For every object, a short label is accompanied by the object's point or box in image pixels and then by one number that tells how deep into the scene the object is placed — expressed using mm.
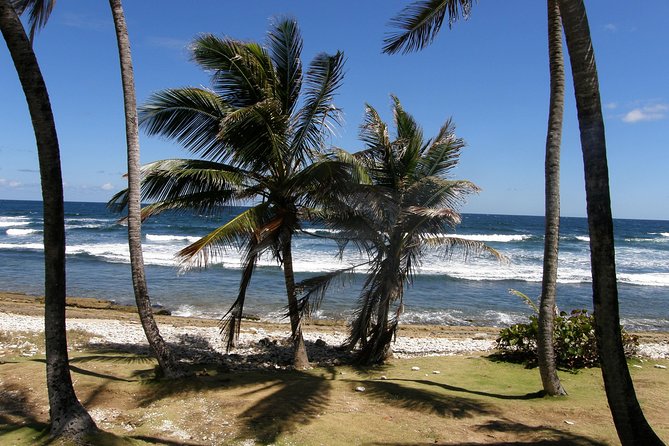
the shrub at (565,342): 8531
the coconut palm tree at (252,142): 7562
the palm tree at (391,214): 7723
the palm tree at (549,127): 6281
